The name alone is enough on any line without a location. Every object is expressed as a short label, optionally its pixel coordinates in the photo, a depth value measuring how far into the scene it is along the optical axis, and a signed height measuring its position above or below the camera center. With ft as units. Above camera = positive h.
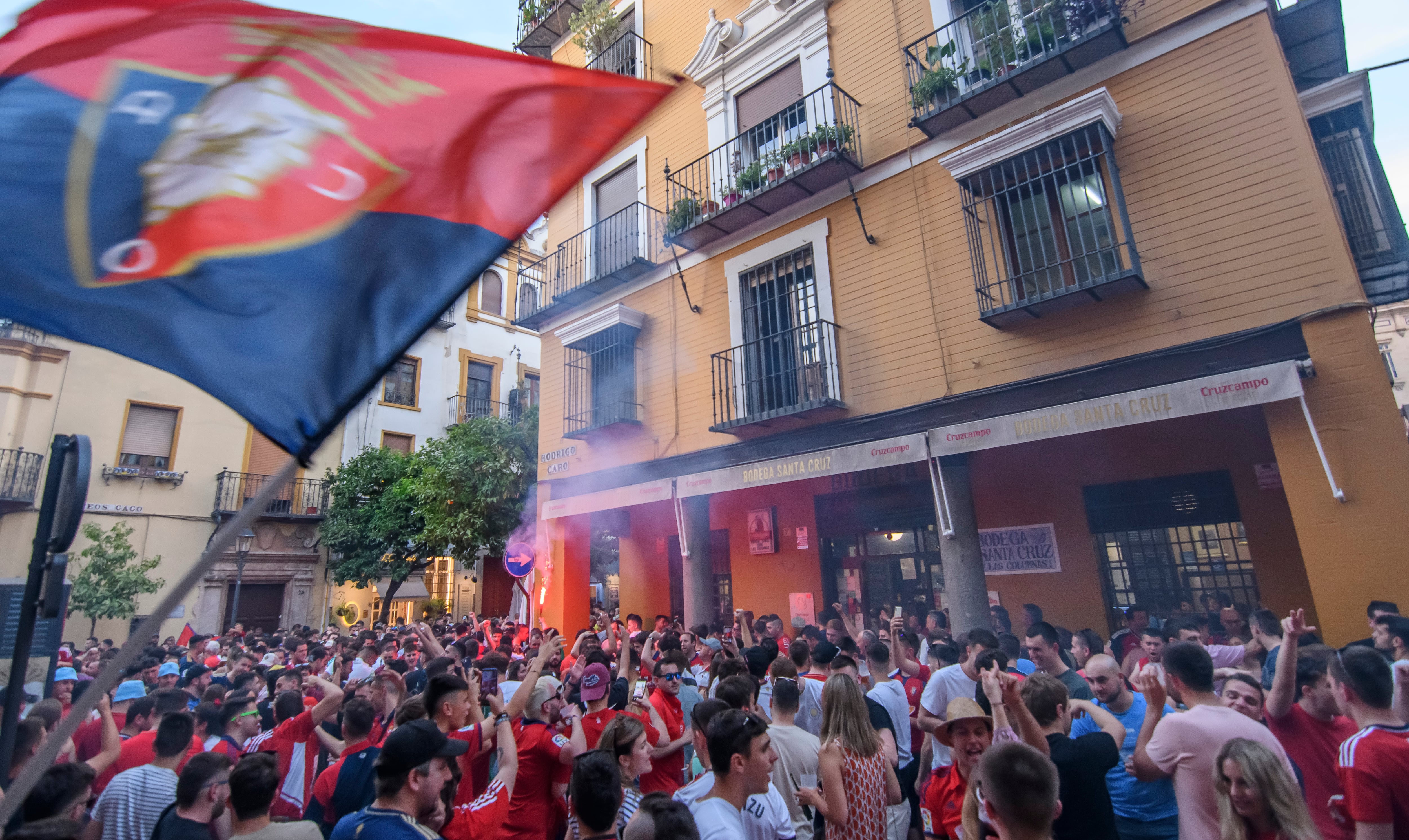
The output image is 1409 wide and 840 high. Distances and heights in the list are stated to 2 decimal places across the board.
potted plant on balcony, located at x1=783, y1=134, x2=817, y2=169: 37.17 +22.00
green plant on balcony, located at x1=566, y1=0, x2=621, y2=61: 51.01 +39.50
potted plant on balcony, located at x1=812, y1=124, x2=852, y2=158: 36.22 +21.88
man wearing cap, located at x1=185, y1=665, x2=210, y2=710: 22.50 -2.07
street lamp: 61.52 +5.59
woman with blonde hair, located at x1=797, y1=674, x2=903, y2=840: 12.01 -3.22
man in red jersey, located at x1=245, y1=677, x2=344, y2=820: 15.07 -2.91
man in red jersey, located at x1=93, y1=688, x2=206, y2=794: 14.73 -2.73
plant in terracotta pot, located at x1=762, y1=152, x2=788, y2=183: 38.88 +22.16
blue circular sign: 43.39 +2.23
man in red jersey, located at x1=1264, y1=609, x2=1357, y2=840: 12.12 -2.70
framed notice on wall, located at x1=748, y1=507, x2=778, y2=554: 44.11 +3.21
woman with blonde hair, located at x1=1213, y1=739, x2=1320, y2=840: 8.30 -2.73
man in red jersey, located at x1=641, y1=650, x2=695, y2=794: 15.75 -3.22
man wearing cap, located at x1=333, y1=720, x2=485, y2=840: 9.28 -2.40
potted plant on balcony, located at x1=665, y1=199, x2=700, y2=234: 42.96 +21.93
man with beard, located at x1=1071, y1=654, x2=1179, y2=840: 11.63 -3.66
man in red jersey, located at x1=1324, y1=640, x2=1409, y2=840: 9.64 -2.68
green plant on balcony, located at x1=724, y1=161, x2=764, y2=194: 39.55 +21.93
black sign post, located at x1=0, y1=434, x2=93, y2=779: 8.40 +1.03
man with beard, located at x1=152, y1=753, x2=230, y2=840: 10.54 -2.61
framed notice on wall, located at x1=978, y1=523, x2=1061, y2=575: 33.86 +1.09
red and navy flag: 8.00 +5.07
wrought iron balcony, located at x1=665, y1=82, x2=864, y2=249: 36.70 +22.15
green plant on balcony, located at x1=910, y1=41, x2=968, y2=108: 32.37 +21.92
